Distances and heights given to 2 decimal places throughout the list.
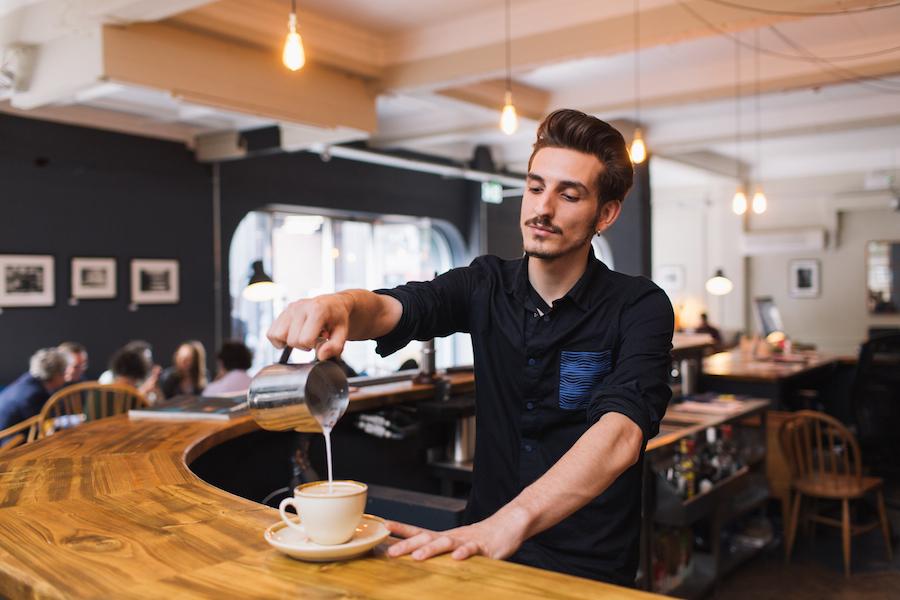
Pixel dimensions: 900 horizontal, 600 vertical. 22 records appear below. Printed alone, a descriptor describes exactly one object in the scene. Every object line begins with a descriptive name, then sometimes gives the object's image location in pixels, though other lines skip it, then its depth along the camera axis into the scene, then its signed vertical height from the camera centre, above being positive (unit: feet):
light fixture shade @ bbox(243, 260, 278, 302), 15.03 +0.11
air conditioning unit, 41.96 +2.21
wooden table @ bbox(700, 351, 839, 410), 19.30 -2.25
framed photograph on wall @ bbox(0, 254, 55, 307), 21.30 +0.33
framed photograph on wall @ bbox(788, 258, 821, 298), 43.21 +0.29
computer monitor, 30.50 -1.20
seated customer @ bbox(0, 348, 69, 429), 15.83 -1.88
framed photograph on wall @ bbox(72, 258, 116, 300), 22.95 +0.39
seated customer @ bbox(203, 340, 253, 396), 16.54 -1.46
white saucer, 3.79 -1.21
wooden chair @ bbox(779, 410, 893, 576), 15.17 -3.83
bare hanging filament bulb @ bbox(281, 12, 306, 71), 11.58 +3.38
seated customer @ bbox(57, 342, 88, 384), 18.33 -1.56
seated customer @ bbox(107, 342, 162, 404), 17.54 -1.60
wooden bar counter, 3.56 -1.31
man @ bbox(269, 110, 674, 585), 5.10 -0.34
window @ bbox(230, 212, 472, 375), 28.71 +1.19
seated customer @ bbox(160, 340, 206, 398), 19.17 -1.97
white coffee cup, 3.76 -1.03
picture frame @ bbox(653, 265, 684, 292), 45.85 +0.46
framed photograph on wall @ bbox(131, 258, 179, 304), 24.45 +0.31
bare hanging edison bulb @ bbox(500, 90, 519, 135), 16.11 +3.32
